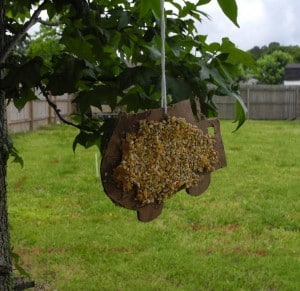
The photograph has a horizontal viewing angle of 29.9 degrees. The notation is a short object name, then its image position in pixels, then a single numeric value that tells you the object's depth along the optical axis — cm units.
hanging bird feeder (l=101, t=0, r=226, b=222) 106
